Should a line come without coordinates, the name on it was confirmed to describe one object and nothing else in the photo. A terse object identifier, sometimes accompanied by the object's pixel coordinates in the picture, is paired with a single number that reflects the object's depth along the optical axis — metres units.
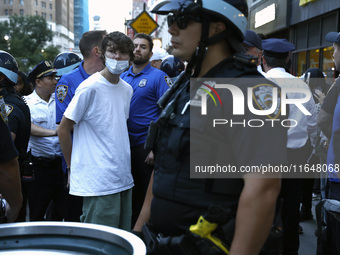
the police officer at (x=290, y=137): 4.19
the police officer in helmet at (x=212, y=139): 1.78
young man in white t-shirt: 3.70
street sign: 12.95
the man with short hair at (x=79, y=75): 4.43
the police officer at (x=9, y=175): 2.34
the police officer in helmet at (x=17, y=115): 4.07
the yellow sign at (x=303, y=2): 13.61
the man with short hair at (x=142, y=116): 4.77
